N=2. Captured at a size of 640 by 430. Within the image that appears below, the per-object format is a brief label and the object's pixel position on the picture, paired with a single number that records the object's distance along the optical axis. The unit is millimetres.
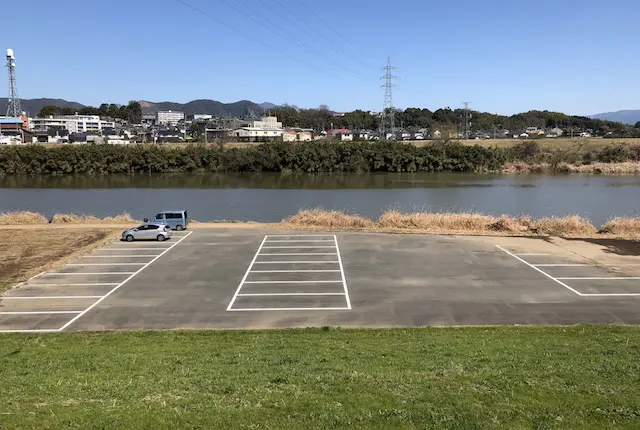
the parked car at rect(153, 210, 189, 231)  29344
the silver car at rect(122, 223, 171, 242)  25828
